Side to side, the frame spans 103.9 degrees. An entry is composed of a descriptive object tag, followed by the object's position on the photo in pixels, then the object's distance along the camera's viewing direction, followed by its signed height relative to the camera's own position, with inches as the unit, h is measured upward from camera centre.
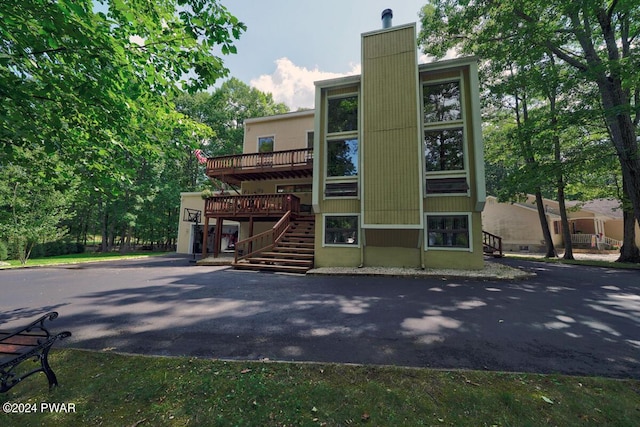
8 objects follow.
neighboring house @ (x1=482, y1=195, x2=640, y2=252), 813.2 +46.4
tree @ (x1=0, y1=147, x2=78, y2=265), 491.2 +39.5
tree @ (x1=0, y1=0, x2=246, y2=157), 113.5 +91.3
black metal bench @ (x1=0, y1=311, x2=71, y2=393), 73.8 -45.1
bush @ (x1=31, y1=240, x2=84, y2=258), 691.4 -45.9
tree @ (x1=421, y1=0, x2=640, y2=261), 317.7 +300.2
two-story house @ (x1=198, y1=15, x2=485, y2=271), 354.6 +102.6
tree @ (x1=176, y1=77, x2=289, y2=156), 1035.9 +539.3
